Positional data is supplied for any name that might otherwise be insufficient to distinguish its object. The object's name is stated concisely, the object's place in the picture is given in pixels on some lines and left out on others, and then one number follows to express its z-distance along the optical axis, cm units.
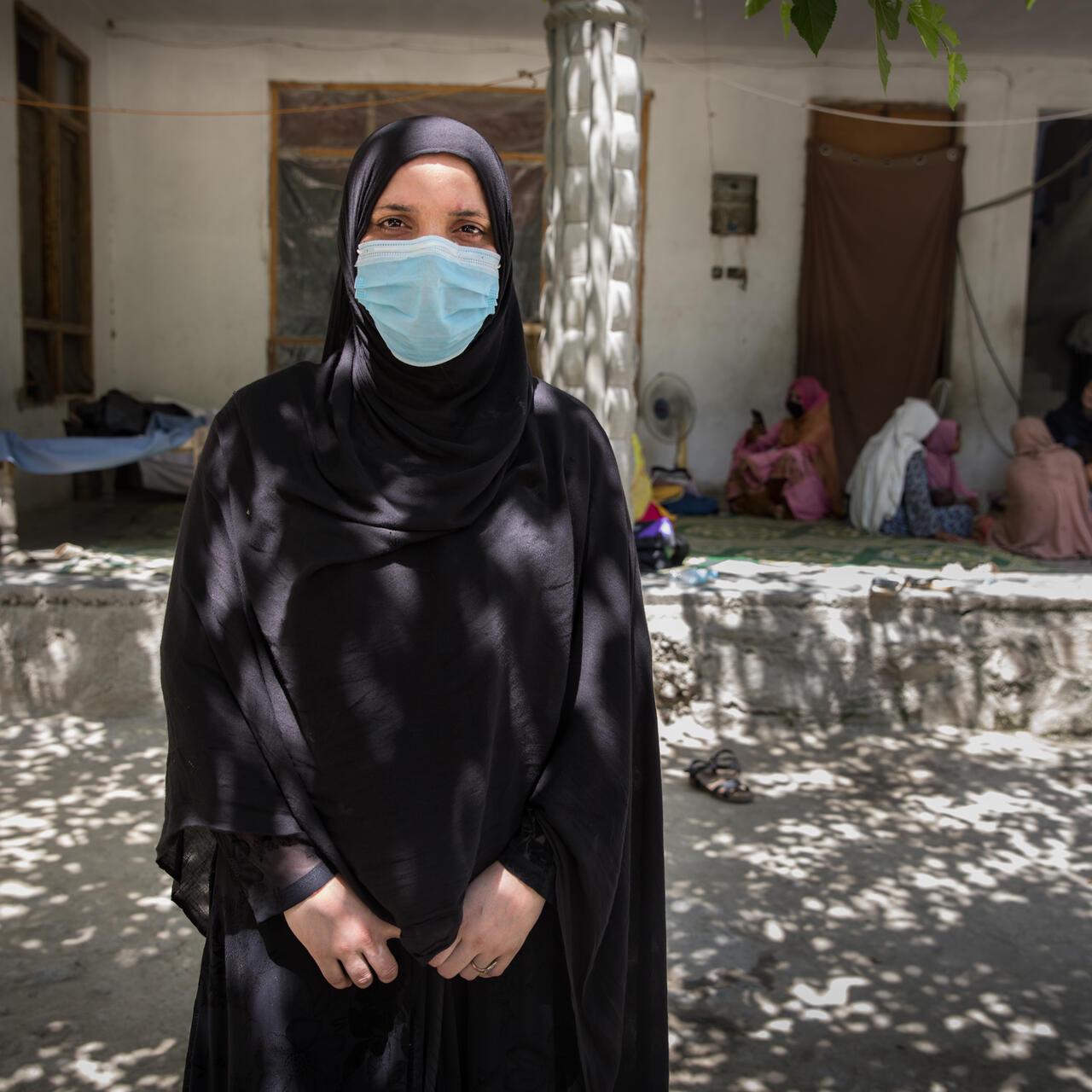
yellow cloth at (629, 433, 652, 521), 548
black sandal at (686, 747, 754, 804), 410
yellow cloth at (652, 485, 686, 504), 742
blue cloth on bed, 575
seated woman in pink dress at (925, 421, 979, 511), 795
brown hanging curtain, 866
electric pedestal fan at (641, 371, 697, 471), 849
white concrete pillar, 484
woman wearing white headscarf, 741
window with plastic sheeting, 849
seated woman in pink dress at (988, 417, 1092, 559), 658
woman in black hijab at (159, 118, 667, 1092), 135
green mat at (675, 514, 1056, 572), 630
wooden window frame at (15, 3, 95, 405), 748
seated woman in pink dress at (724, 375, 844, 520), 822
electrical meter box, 880
